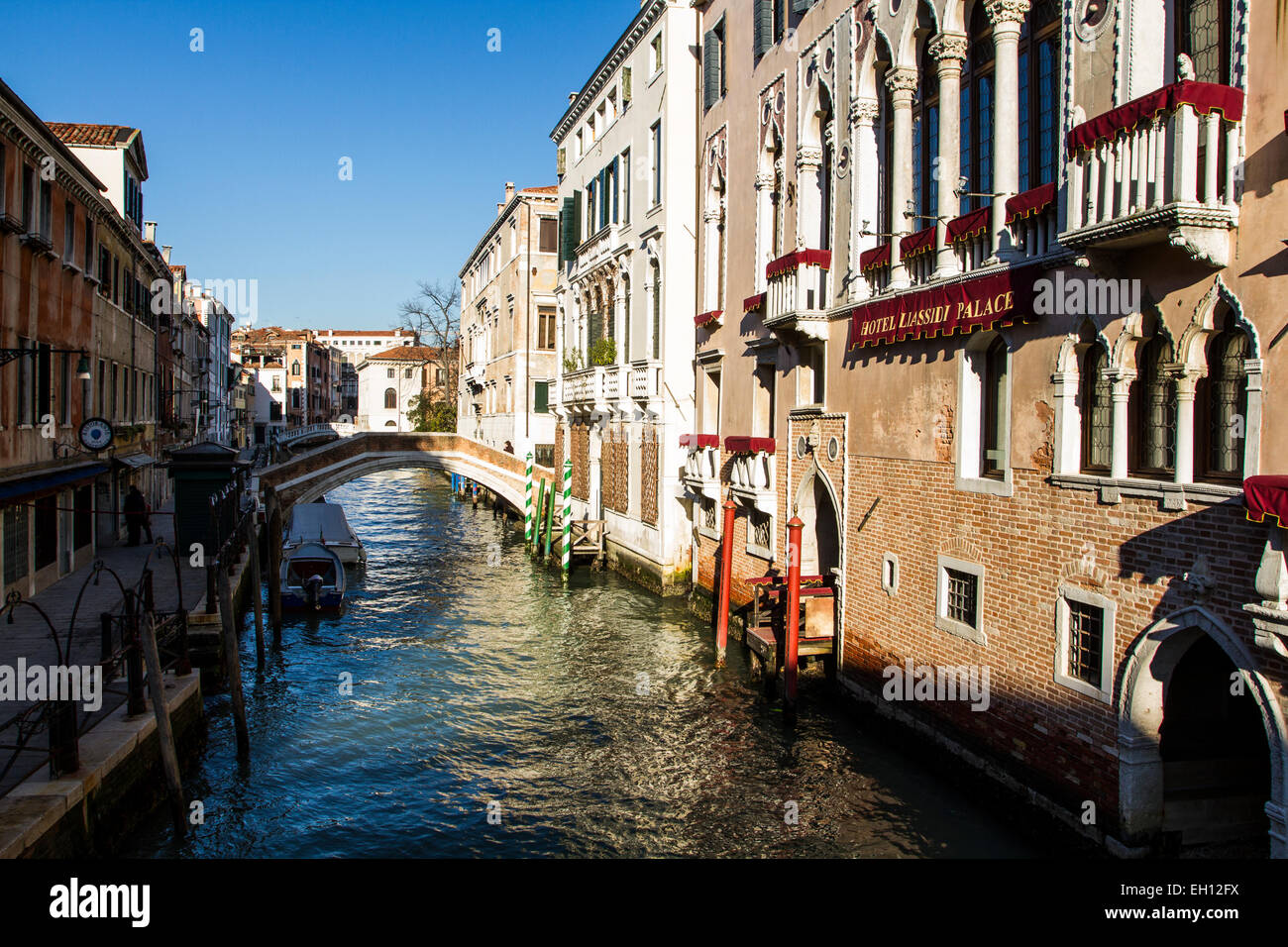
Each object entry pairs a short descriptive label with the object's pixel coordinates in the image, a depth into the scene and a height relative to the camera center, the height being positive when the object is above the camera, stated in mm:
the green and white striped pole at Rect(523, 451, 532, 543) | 23734 -1609
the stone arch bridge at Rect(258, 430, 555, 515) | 23375 -283
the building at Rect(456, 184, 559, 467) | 31438 +4608
